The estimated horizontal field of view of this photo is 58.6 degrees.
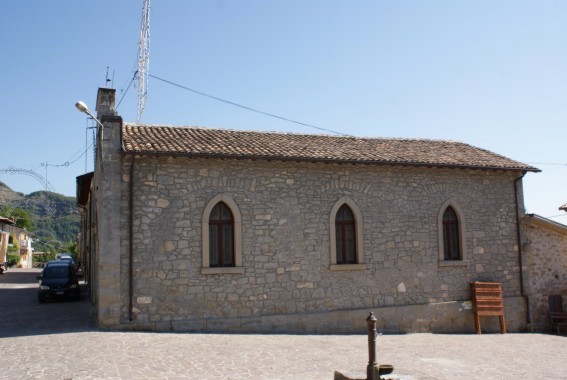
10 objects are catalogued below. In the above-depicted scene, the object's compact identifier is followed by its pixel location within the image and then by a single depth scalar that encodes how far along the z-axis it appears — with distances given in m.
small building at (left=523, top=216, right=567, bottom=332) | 16.66
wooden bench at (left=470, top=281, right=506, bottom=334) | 15.46
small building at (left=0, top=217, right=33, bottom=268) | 46.06
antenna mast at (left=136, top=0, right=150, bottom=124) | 17.39
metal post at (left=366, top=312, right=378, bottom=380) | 7.69
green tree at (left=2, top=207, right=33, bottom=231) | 67.68
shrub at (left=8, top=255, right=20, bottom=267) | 52.31
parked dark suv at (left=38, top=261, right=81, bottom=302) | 18.81
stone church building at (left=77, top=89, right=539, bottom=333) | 12.43
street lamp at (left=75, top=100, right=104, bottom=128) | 11.27
